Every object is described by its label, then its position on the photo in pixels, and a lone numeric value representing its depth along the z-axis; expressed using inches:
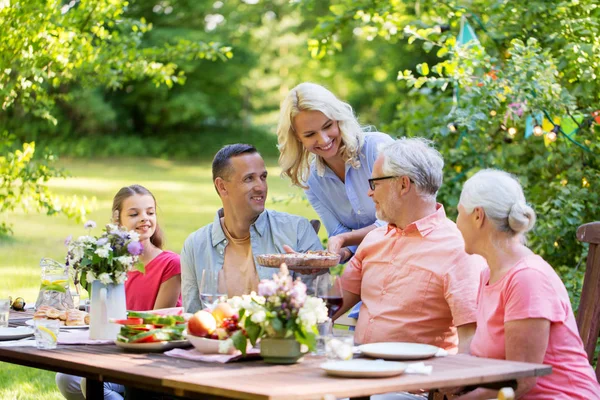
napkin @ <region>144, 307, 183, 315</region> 125.2
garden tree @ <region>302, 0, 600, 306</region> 193.5
